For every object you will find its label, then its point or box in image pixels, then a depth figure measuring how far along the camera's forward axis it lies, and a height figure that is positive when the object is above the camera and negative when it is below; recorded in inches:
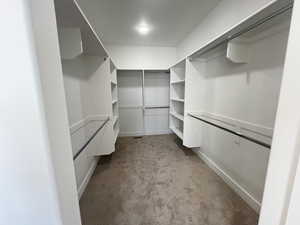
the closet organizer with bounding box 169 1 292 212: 49.6 -2.1
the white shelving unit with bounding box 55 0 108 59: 35.2 +22.1
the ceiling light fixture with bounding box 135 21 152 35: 99.3 +49.9
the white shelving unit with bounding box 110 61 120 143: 113.5 -0.2
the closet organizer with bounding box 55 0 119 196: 48.4 +0.5
